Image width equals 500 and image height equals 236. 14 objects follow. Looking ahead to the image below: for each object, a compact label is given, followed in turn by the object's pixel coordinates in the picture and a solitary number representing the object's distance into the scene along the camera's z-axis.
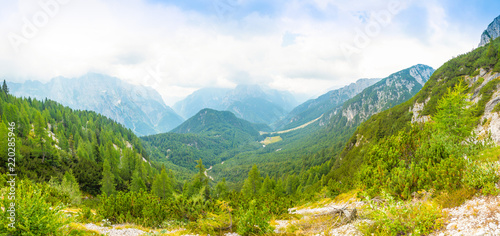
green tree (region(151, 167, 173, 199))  53.38
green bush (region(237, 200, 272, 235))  12.21
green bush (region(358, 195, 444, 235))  7.35
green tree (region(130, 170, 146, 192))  58.20
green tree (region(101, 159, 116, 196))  55.53
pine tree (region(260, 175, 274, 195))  54.31
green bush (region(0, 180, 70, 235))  8.16
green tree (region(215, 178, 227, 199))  62.31
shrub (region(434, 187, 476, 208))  8.39
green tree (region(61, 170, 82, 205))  36.13
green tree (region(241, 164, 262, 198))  58.26
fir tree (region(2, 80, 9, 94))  120.62
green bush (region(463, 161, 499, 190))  8.33
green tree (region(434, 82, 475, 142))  22.36
